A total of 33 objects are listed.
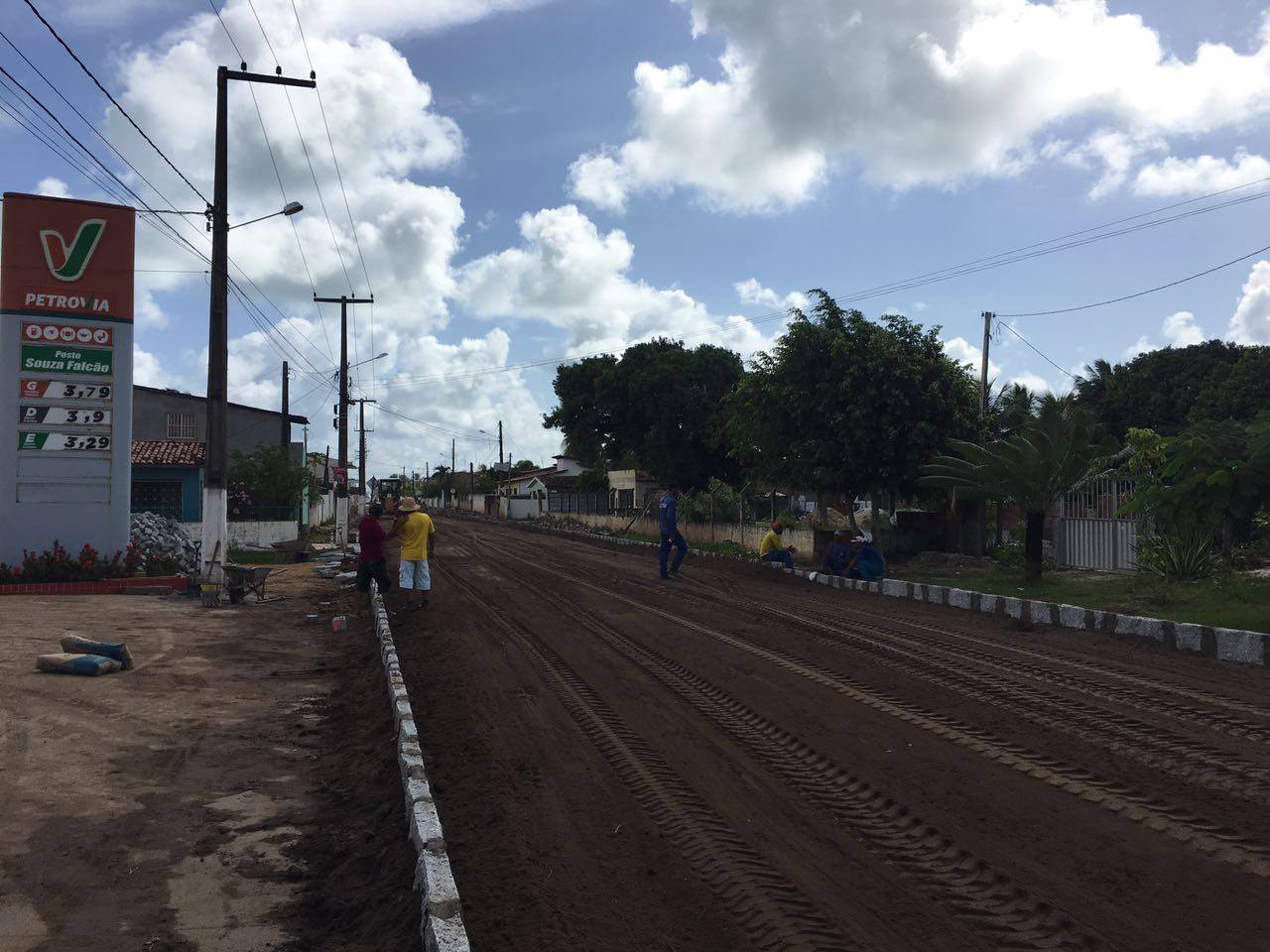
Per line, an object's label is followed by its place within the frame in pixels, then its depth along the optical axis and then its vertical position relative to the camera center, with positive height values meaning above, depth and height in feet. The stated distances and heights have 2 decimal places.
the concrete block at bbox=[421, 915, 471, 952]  11.63 -5.24
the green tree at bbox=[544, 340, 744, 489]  158.61 +16.37
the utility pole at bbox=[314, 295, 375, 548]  104.94 +9.80
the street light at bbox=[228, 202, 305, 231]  61.57 +18.51
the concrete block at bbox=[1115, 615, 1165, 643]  37.47 -4.83
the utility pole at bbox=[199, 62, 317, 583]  56.39 +8.11
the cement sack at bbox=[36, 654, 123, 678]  30.22 -5.00
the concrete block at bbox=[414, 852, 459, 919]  12.56 -5.17
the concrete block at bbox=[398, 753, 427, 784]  18.80 -5.19
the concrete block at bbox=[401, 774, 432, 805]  17.21 -5.17
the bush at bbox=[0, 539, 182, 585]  55.16 -3.70
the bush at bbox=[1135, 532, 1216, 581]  49.29 -2.71
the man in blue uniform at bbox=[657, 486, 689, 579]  63.77 -1.83
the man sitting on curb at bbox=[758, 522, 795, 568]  67.15 -3.21
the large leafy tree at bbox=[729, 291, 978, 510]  69.05 +7.33
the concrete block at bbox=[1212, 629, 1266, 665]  33.01 -4.90
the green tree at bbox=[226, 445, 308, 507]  108.78 +2.79
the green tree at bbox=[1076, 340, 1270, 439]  116.06 +15.89
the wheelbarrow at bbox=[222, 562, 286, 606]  51.52 -4.04
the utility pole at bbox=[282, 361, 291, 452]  129.39 +12.21
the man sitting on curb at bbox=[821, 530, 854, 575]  61.72 -3.28
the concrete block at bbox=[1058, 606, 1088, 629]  41.96 -4.88
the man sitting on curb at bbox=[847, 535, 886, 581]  58.29 -3.53
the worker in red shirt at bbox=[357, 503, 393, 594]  53.11 -2.79
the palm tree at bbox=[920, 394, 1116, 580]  53.36 +2.38
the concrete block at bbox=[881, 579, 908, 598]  56.03 -4.91
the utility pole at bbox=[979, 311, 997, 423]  103.78 +17.46
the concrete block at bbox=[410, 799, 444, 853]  15.07 -5.18
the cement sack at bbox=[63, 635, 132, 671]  31.89 -4.78
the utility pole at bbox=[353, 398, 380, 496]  171.89 +9.45
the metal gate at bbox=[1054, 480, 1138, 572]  60.49 -1.69
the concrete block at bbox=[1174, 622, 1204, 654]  35.42 -4.85
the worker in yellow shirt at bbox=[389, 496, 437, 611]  45.94 -2.04
